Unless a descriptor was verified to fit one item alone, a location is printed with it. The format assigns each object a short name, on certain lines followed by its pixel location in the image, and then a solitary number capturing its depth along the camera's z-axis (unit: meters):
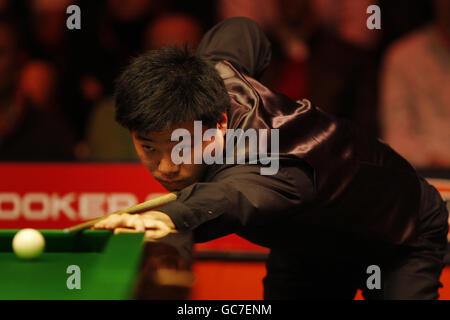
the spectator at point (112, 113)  9.03
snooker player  3.72
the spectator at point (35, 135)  8.91
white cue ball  4.15
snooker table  3.04
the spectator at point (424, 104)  8.67
